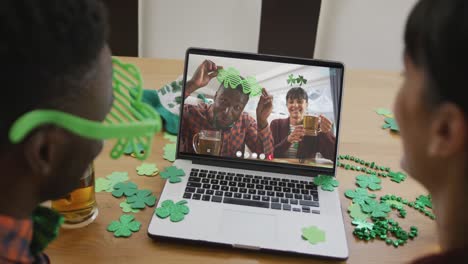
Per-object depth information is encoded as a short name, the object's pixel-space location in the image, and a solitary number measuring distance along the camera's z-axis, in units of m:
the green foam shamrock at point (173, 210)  0.77
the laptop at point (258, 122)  0.90
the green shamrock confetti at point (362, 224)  0.81
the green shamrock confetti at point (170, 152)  0.97
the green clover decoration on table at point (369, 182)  0.92
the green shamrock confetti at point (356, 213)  0.83
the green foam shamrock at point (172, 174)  0.87
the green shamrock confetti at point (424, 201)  0.88
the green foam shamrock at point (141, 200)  0.82
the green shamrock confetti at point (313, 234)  0.75
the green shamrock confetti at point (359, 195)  0.87
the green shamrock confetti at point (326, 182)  0.88
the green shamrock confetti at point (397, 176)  0.95
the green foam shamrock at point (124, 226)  0.76
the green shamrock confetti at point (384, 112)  1.19
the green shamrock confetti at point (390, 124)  1.12
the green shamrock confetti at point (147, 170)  0.91
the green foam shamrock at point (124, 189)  0.85
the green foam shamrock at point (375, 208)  0.84
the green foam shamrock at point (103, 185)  0.85
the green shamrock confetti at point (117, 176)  0.88
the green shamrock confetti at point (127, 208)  0.81
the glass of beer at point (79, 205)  0.76
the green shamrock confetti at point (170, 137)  1.03
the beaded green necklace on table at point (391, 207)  0.79
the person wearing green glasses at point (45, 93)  0.44
